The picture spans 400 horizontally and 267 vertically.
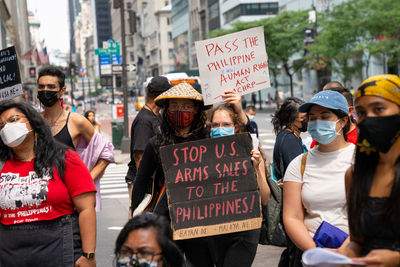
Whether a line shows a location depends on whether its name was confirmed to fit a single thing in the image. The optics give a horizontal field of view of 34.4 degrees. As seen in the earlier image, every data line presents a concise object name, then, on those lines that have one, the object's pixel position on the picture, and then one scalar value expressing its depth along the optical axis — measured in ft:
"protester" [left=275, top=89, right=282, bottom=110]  190.48
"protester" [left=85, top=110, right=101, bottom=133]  56.80
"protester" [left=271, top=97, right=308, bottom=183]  19.11
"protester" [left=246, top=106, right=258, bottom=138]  45.77
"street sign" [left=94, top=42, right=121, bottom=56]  103.50
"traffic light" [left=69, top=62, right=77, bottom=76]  186.93
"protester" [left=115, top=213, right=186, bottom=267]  9.55
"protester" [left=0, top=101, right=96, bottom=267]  12.67
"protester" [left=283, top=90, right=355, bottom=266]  12.08
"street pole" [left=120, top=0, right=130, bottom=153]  80.64
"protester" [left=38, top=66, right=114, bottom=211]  17.97
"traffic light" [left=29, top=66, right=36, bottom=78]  140.26
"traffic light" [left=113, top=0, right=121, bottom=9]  80.16
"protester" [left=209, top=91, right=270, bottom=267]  14.42
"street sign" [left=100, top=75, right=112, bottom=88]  94.96
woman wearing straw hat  14.51
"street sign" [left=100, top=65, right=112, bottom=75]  109.40
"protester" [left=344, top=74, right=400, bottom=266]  8.37
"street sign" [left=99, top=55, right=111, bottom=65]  113.91
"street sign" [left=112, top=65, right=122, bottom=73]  84.69
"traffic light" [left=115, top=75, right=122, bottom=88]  88.93
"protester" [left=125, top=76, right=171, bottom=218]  20.16
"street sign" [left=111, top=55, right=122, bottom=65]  108.00
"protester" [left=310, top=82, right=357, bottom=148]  18.04
